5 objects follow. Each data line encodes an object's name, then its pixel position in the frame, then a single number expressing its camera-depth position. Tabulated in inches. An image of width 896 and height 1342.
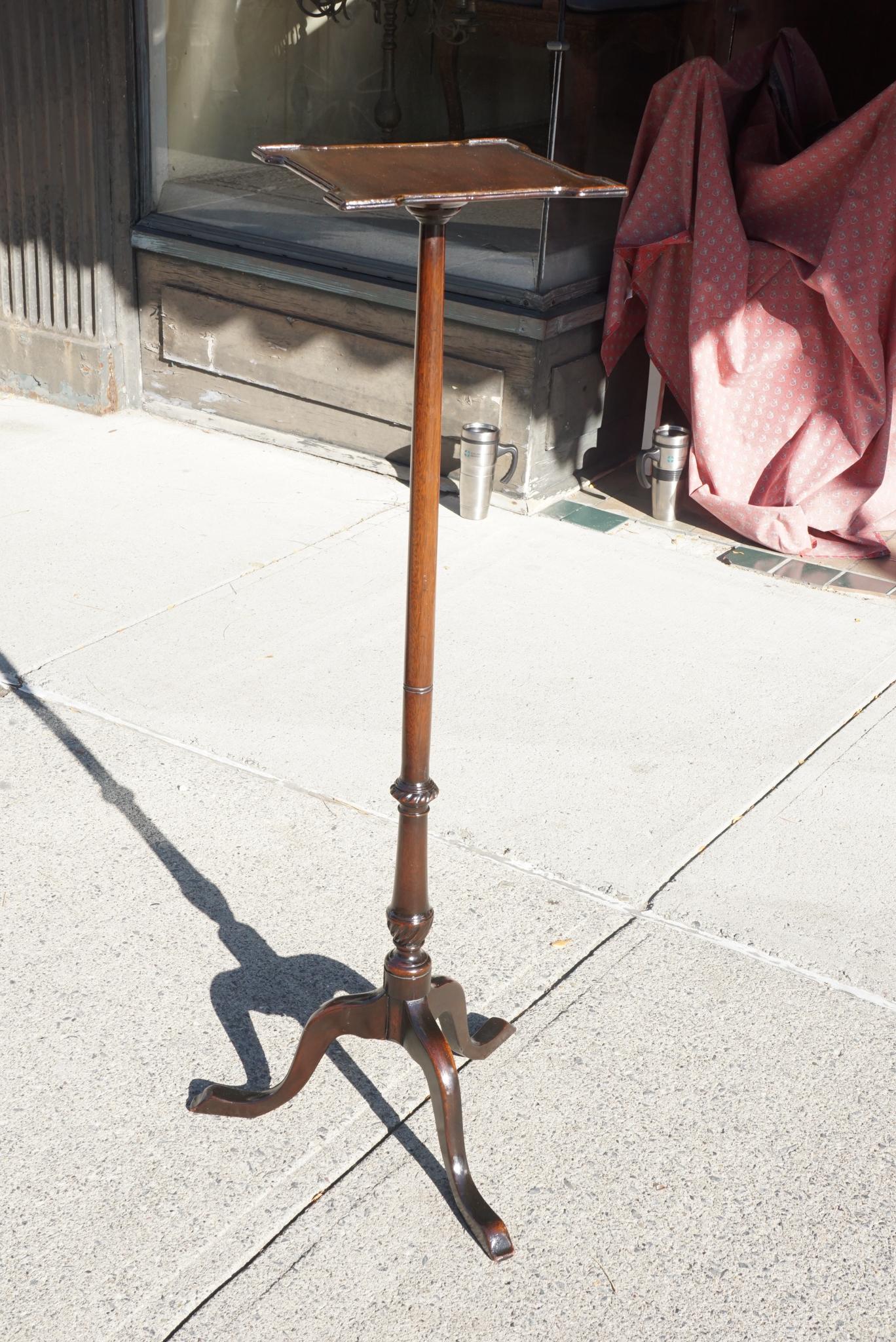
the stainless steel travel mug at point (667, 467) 212.2
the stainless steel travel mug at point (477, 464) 209.5
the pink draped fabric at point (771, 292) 196.5
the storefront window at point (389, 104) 211.3
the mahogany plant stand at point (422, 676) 82.0
